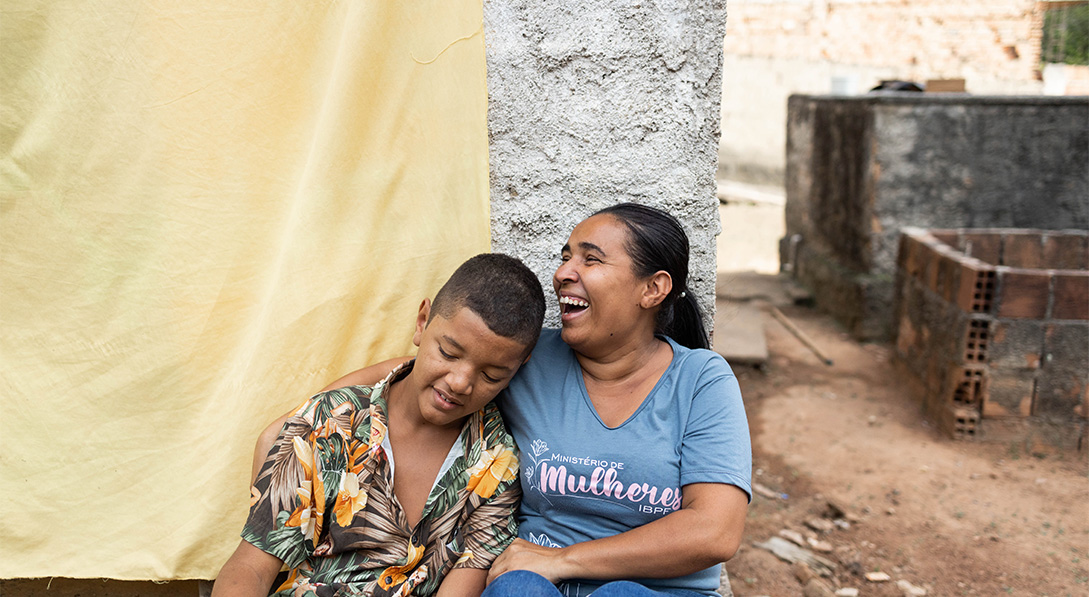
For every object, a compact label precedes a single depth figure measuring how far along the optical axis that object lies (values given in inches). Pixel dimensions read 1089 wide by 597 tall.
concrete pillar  86.7
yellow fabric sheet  78.8
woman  68.2
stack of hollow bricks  195.2
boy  69.7
